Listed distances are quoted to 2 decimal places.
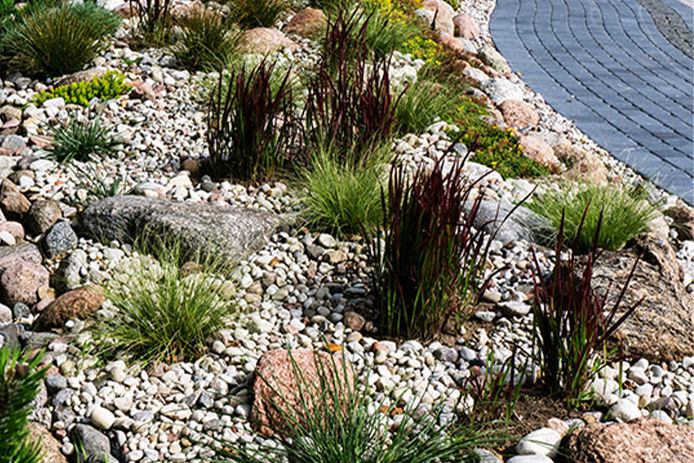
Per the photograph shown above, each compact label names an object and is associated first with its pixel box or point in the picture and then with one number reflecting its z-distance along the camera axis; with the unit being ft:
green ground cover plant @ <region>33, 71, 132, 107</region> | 17.06
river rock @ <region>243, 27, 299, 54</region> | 20.17
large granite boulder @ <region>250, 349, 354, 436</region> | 8.38
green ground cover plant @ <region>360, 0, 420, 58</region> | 21.11
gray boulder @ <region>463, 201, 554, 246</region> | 13.67
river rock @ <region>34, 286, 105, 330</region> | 10.53
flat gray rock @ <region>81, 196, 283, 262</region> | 12.03
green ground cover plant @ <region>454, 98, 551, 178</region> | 17.15
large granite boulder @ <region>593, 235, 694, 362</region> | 10.68
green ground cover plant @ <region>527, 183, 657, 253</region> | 13.32
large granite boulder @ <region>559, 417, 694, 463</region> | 7.73
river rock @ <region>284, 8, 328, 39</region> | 22.25
